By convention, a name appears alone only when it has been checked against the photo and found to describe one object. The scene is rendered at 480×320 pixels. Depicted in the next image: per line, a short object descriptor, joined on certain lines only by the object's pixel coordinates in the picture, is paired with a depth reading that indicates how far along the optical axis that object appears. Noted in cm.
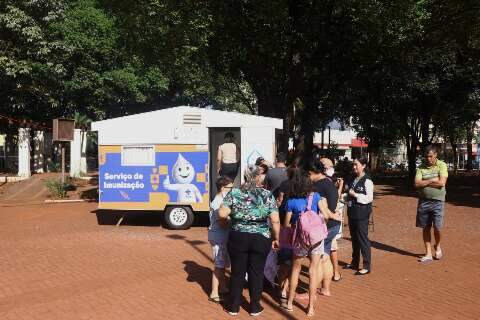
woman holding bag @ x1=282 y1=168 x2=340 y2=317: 598
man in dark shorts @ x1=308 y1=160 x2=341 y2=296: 657
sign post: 1917
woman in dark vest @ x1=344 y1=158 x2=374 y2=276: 764
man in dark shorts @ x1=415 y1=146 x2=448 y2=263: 823
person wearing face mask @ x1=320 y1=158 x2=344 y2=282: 701
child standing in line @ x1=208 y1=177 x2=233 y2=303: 620
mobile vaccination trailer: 1195
